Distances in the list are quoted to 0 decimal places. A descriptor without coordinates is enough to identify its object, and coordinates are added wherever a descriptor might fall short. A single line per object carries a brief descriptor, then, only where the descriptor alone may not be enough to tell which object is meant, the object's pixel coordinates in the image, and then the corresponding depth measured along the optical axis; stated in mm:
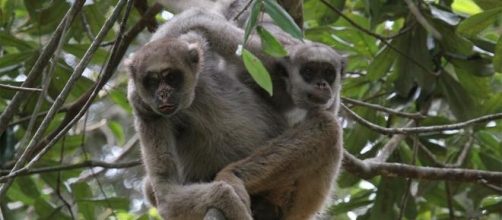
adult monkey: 14289
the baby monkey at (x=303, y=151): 14617
